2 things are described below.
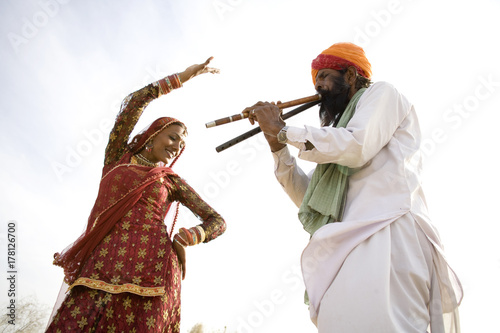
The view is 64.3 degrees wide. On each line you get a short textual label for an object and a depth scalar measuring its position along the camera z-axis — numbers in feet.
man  6.85
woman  9.49
